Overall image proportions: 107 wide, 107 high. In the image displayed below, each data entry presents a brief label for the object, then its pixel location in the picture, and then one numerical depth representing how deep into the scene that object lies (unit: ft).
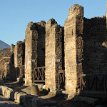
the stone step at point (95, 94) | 33.63
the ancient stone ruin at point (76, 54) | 37.31
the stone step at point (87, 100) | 32.69
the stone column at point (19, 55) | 63.70
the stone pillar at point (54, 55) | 43.79
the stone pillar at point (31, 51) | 52.49
